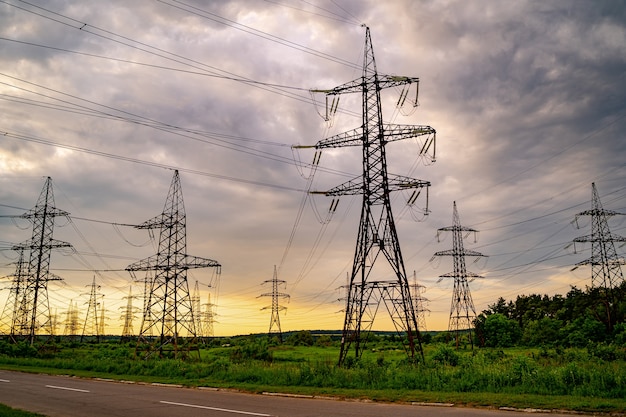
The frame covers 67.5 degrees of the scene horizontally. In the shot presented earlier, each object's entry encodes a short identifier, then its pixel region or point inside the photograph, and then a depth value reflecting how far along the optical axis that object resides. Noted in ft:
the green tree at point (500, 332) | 296.51
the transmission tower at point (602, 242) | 206.99
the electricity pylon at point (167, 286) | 162.39
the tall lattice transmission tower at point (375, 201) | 101.76
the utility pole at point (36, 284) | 193.77
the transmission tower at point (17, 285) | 216.74
